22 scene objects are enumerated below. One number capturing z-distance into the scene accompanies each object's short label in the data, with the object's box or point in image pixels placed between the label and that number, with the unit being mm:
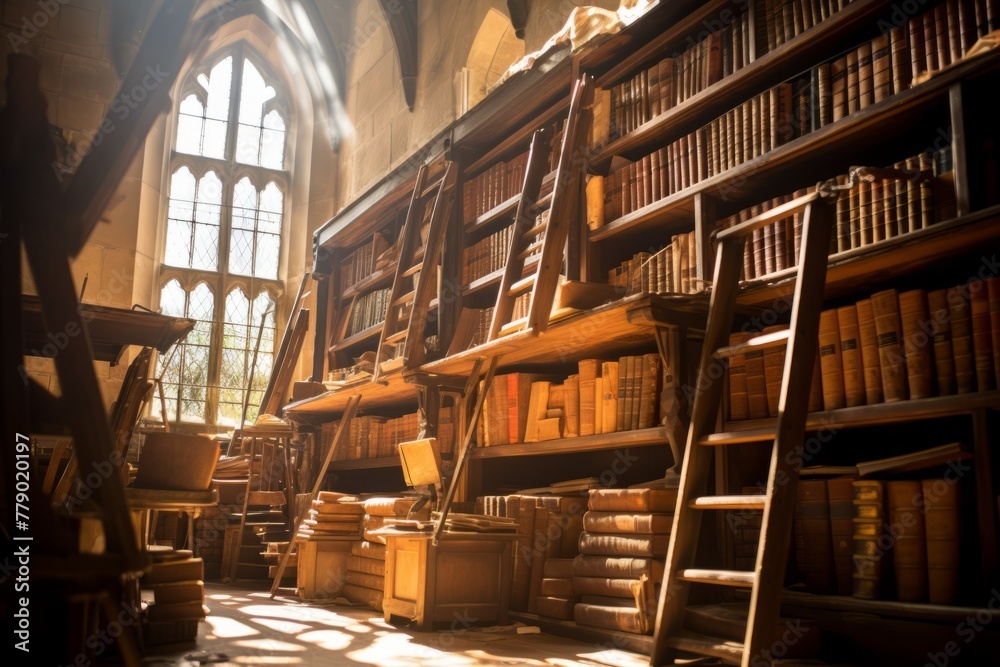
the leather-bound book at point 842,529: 3055
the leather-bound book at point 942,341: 2793
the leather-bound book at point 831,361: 3123
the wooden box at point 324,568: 5395
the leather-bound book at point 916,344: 2844
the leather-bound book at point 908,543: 2807
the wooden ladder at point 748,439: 2426
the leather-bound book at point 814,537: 3131
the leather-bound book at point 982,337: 2670
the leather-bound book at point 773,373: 3359
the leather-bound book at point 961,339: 2727
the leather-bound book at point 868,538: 2912
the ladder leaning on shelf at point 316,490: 5582
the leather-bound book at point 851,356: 3062
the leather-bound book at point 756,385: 3416
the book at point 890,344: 2919
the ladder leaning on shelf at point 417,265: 5172
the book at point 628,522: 3449
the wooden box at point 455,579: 3969
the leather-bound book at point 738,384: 3479
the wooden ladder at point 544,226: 3977
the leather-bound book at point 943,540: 2721
